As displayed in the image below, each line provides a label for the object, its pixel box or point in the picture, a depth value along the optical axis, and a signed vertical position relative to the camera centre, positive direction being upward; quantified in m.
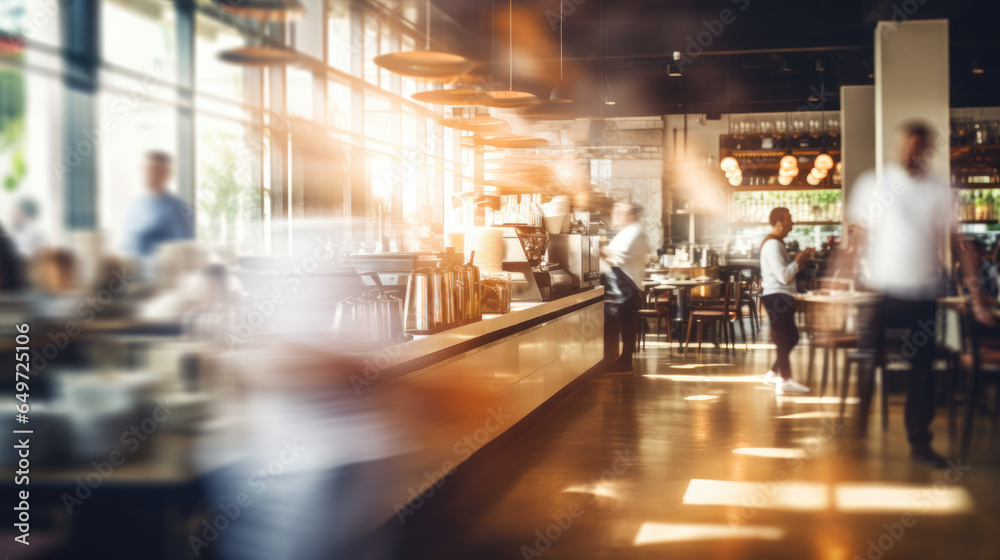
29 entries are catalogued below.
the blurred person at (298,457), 2.10 -0.60
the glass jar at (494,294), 4.73 -0.17
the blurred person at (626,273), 7.69 -0.06
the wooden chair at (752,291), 10.58 -0.39
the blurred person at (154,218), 2.22 +0.15
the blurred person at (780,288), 6.46 -0.19
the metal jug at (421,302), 3.62 -0.16
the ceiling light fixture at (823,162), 11.73 +1.61
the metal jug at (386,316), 3.03 -0.19
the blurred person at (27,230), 2.67 +0.15
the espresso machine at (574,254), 6.92 +0.12
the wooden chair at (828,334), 6.36 -0.59
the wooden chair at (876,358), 4.57 -0.62
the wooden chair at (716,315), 8.77 -0.57
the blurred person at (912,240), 4.14 +0.14
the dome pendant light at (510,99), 4.81 +1.10
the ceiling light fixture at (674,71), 10.20 +2.66
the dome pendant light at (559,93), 8.43 +1.95
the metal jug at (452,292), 3.79 -0.12
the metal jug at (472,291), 4.11 -0.13
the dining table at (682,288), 9.61 -0.28
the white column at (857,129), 10.27 +1.93
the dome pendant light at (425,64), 3.60 +0.99
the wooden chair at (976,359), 4.48 -0.56
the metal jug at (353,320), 2.87 -0.20
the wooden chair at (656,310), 9.21 -0.54
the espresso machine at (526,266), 5.59 +0.01
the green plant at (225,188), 4.43 +0.66
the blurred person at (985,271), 4.42 -0.04
